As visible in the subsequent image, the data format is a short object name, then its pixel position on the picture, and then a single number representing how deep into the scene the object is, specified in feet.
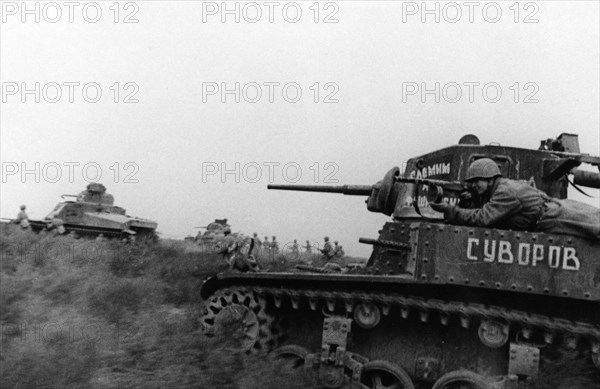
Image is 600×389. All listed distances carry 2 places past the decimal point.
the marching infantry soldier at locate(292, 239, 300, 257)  64.90
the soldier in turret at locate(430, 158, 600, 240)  24.93
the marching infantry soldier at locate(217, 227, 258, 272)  32.35
